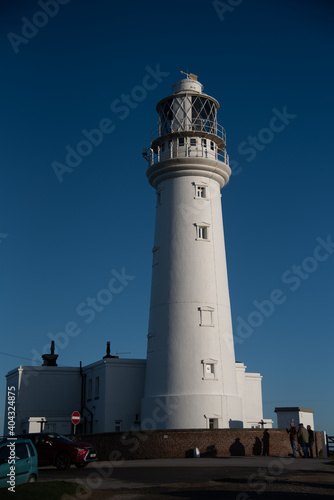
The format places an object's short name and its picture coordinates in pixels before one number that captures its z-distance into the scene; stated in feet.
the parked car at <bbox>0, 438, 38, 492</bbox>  45.60
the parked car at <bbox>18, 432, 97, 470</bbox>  71.65
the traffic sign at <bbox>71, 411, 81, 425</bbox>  77.71
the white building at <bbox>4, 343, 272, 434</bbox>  117.08
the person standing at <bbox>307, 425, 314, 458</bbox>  87.71
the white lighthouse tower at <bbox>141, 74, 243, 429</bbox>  103.24
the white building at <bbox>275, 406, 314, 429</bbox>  105.40
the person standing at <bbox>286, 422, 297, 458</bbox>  87.92
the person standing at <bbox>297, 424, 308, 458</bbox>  86.33
